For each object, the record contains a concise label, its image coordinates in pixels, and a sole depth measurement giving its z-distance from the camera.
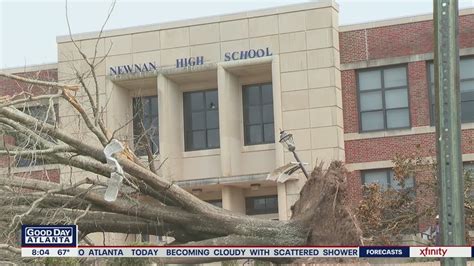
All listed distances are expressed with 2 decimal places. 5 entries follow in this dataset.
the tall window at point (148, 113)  34.12
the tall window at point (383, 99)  31.75
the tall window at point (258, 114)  33.97
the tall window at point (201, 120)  34.72
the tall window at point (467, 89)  31.00
